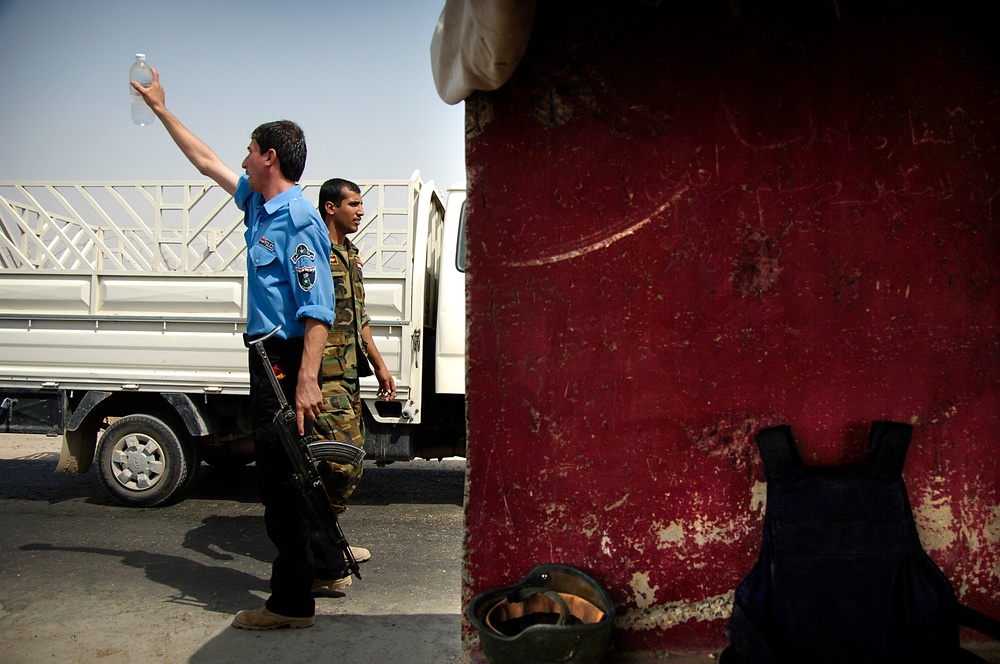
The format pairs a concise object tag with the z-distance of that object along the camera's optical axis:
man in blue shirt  3.22
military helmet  2.01
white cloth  1.94
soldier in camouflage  3.82
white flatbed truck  5.49
